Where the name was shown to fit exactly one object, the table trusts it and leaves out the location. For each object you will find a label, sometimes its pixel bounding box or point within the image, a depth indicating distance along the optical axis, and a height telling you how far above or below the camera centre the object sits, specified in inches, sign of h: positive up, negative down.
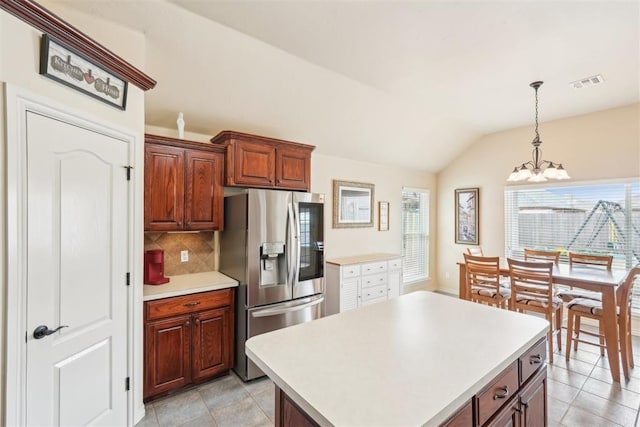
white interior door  57.7 -14.0
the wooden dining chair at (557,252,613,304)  130.9 -25.2
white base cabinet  149.2 -37.3
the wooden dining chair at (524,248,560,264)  151.3 -23.0
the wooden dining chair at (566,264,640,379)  106.3 -39.8
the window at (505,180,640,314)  151.7 -3.5
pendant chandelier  121.2 +18.1
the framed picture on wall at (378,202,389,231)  198.8 -1.3
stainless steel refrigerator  106.3 -18.8
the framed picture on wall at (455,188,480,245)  209.2 -0.6
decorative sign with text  58.7 +32.9
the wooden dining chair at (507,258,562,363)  118.6 -33.7
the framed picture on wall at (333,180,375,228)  174.6 +6.5
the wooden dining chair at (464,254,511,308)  134.1 -33.2
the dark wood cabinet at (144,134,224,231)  100.2 +10.9
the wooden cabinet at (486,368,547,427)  48.2 -36.4
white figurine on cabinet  111.0 +35.1
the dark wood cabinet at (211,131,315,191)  115.4 +22.9
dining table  103.7 -28.4
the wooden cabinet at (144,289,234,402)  92.1 -44.2
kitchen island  34.8 -23.5
